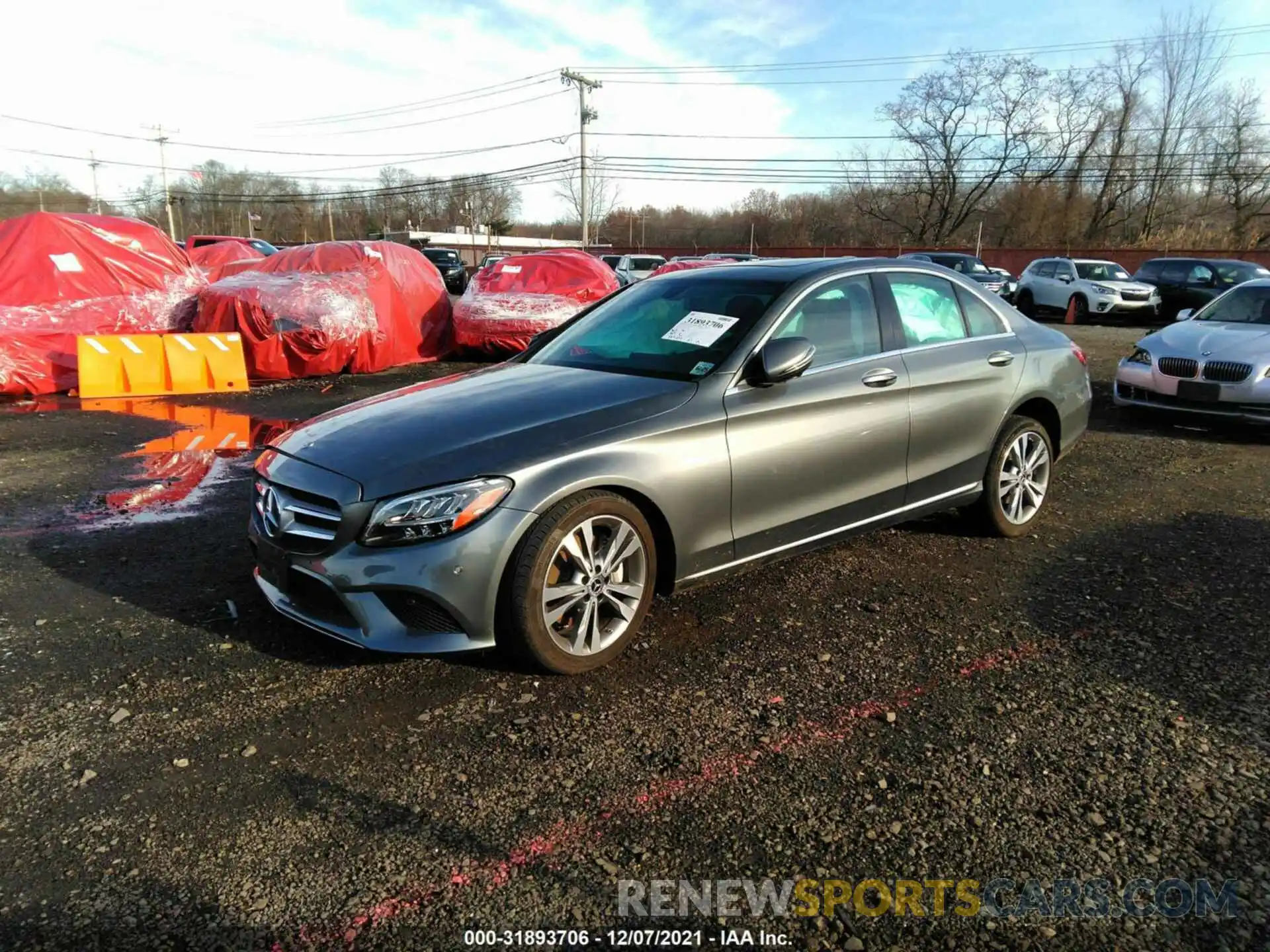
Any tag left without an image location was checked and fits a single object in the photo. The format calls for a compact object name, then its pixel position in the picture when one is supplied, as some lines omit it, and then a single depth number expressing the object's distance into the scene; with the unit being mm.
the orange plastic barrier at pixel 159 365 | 10156
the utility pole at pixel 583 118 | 44219
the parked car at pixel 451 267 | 33719
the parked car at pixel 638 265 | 26422
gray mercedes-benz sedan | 3029
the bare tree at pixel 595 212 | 58969
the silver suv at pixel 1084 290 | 20016
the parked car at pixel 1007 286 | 23891
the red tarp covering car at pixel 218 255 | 18755
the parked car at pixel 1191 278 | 19250
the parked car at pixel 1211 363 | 7352
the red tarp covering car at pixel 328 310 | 11180
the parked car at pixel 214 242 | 24453
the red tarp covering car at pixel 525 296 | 12742
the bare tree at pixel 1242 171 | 47281
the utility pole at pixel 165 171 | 60688
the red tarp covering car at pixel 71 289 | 10142
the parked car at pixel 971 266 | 22859
